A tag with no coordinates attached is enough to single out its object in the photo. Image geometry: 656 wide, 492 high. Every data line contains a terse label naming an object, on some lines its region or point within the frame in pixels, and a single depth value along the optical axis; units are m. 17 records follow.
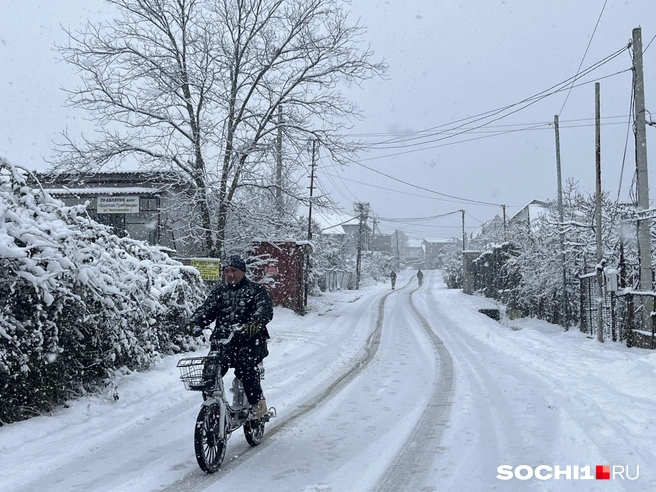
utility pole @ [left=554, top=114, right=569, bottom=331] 20.89
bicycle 4.43
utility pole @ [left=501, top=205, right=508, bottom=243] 50.09
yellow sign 14.20
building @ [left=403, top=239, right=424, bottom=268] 158.50
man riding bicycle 5.12
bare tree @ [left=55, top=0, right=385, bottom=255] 16.61
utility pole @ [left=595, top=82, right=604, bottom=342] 15.46
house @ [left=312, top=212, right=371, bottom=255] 72.24
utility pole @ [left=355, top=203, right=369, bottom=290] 56.26
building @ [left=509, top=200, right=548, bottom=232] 53.28
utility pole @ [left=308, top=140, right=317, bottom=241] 18.09
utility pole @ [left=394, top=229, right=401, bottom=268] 114.65
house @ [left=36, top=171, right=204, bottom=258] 17.45
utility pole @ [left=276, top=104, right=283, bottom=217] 17.89
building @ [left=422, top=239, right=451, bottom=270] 153.66
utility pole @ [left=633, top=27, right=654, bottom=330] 13.49
